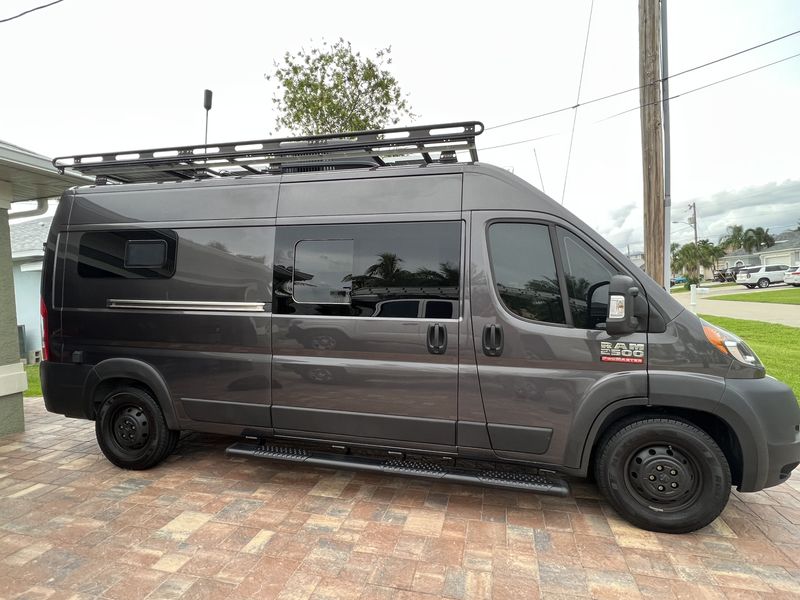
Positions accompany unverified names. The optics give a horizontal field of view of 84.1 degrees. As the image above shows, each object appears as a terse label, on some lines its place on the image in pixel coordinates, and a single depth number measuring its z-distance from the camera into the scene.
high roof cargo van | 2.86
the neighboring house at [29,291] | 14.16
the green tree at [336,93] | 11.28
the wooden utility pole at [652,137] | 5.55
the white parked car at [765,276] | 36.28
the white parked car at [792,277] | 33.28
